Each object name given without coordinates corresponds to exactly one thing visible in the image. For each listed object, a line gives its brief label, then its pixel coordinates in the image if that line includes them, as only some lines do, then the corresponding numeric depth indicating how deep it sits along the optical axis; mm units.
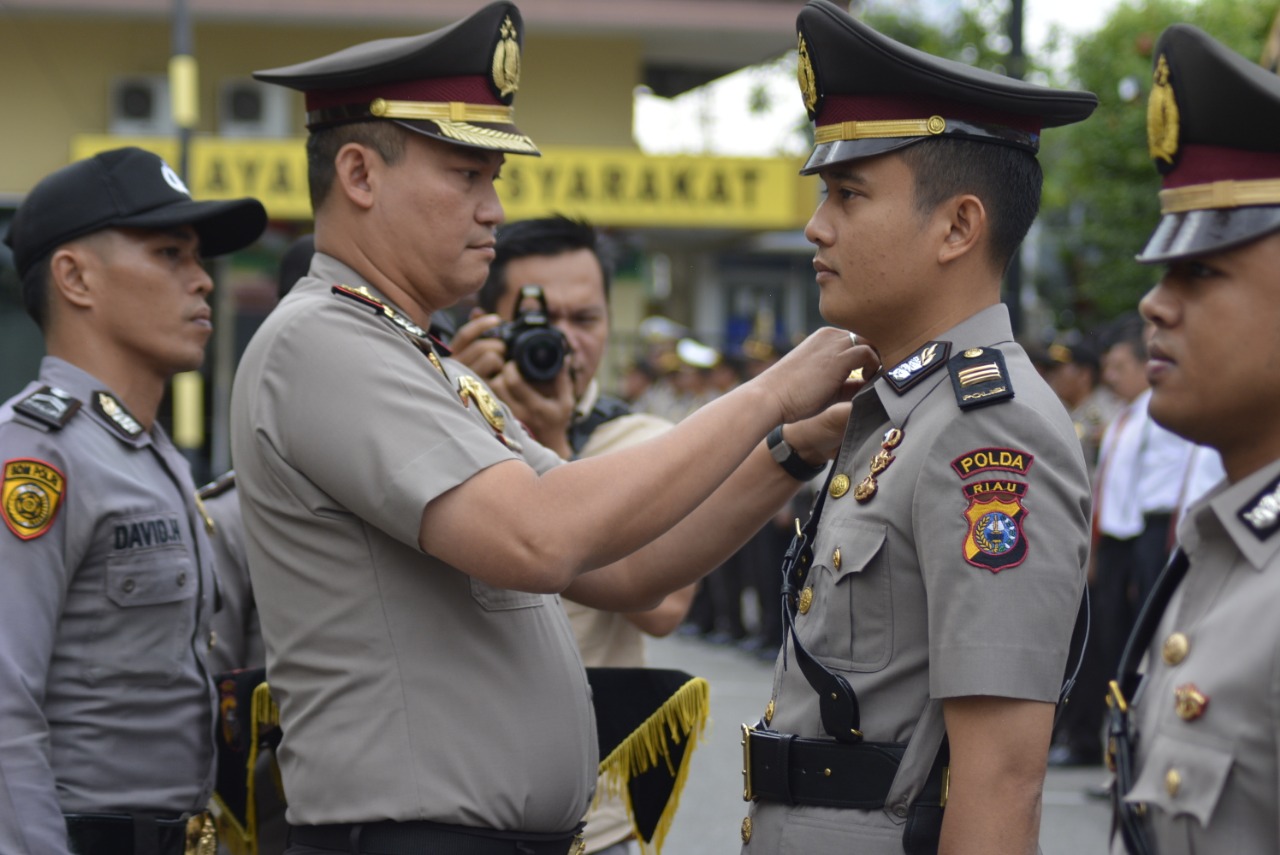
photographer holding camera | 3393
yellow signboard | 15844
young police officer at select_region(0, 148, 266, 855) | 2695
